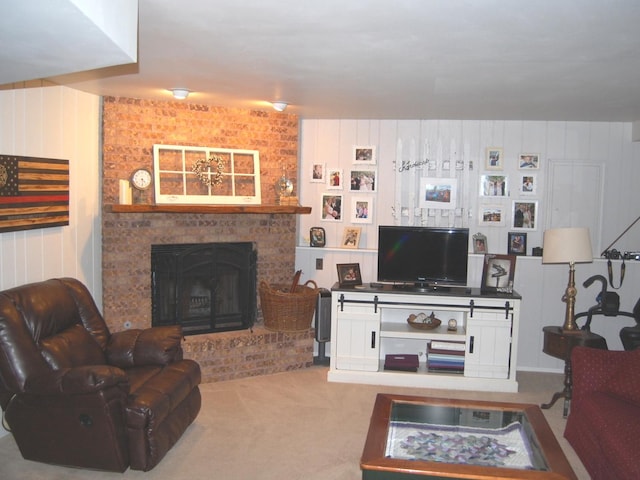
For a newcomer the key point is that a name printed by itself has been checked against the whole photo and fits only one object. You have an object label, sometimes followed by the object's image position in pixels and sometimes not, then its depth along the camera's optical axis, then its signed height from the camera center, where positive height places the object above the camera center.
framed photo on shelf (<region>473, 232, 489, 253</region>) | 5.35 -0.38
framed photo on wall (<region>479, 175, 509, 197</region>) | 5.35 +0.17
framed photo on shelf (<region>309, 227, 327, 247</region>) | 5.49 -0.37
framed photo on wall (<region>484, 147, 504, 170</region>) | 5.33 +0.42
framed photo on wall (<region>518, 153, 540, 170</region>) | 5.32 +0.40
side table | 4.33 -1.07
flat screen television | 5.04 -0.48
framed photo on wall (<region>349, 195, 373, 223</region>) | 5.48 -0.09
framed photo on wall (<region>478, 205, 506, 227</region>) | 5.36 -0.11
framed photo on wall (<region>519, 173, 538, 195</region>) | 5.33 +0.19
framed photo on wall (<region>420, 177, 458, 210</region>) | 5.38 +0.10
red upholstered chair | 2.84 -1.15
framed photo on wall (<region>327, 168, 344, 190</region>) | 5.50 +0.20
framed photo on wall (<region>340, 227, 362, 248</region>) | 5.48 -0.36
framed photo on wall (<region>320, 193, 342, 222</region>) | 5.51 -0.07
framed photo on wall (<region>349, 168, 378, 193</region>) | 5.46 +0.19
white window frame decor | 4.80 +0.18
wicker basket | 4.95 -0.96
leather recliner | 3.06 -1.14
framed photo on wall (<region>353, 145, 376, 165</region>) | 5.45 +0.43
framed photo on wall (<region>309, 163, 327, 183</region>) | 5.51 +0.25
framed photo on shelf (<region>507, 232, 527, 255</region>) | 5.35 -0.36
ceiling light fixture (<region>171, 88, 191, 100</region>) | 4.26 +0.77
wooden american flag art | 3.58 -0.01
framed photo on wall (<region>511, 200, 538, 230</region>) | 5.34 -0.08
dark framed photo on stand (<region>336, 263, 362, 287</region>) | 5.20 -0.68
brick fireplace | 4.69 -0.26
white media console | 4.83 -1.14
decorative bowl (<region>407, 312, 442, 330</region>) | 5.03 -1.06
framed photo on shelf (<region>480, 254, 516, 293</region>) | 5.00 -0.61
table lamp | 4.54 -0.36
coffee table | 2.60 -1.22
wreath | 4.93 +0.22
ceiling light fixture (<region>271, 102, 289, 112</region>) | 4.68 +0.76
